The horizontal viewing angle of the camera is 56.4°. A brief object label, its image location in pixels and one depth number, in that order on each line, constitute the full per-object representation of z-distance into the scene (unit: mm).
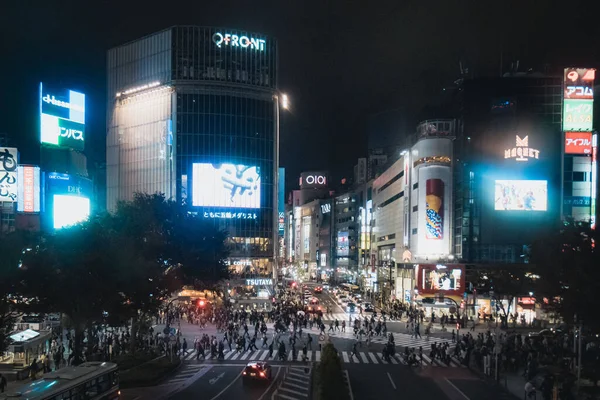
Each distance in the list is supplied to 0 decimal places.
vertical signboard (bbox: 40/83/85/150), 63688
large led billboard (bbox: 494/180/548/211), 60875
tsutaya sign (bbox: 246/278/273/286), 83312
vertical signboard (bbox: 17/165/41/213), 59531
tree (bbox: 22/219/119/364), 25750
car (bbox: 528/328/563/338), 37781
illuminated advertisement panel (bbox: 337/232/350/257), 129250
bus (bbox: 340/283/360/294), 93038
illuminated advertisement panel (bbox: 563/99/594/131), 59088
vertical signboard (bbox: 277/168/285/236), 100812
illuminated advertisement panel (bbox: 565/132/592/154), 60312
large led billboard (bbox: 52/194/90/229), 63438
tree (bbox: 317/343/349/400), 17656
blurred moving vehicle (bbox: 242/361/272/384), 25484
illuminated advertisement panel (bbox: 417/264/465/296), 58031
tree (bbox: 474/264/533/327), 47312
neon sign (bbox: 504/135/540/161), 61719
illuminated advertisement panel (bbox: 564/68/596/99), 58053
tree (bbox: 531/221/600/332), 23406
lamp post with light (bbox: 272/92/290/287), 93500
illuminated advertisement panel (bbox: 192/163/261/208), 87250
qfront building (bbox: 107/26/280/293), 88938
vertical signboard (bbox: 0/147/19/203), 53594
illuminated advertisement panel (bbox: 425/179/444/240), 64938
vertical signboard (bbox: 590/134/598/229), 59147
